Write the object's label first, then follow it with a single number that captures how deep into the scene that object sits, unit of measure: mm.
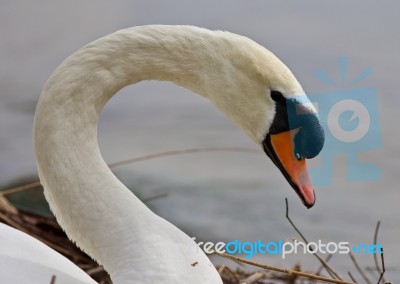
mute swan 3191
